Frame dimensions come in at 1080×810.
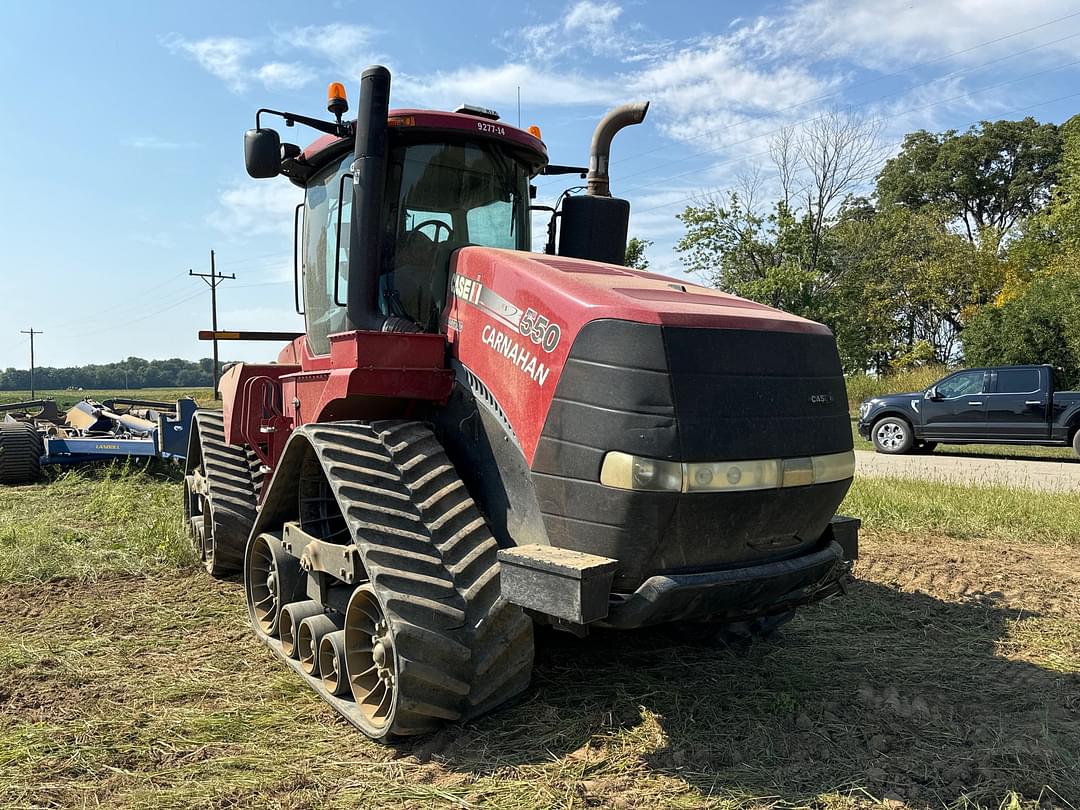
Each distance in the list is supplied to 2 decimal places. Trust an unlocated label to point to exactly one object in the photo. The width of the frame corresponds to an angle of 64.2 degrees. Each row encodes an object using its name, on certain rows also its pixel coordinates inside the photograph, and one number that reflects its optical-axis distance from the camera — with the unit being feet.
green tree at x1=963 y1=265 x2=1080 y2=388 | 74.33
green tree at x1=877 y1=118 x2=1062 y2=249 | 147.97
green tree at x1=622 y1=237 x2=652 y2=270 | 86.12
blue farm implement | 34.83
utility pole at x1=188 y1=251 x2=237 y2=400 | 161.17
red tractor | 10.19
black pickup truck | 50.78
